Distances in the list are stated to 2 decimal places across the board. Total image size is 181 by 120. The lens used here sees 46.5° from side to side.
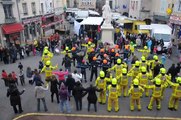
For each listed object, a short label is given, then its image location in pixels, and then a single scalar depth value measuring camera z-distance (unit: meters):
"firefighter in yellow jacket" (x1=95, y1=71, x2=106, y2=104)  9.56
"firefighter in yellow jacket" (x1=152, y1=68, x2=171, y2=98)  9.89
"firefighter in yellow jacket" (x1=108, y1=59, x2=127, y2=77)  11.18
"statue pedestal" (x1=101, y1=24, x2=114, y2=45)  18.72
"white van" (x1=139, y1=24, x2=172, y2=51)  19.72
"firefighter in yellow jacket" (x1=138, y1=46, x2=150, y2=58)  14.83
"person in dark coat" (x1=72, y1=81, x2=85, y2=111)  8.84
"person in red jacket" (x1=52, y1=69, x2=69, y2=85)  10.21
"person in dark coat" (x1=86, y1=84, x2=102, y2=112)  8.73
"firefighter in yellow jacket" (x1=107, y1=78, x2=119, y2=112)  8.79
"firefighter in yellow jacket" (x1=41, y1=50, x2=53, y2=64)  13.68
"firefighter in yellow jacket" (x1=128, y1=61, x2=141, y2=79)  10.89
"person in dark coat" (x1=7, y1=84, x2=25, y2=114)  8.59
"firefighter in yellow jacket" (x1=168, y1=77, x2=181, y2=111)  9.03
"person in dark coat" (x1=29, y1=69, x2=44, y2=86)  9.98
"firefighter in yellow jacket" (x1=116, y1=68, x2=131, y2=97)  9.95
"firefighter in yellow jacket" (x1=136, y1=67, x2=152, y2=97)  10.01
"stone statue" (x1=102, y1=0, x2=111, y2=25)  18.14
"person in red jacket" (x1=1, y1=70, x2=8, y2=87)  11.71
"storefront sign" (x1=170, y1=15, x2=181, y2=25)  26.41
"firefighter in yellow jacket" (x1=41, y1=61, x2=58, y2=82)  11.46
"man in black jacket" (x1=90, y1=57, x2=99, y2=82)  12.05
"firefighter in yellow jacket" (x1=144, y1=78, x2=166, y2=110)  8.88
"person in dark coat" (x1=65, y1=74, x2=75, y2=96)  9.57
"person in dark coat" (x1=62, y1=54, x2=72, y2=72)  12.85
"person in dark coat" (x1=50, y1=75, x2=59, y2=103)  9.33
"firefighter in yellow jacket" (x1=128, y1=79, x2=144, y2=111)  8.84
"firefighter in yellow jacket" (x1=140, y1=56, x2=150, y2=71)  11.73
